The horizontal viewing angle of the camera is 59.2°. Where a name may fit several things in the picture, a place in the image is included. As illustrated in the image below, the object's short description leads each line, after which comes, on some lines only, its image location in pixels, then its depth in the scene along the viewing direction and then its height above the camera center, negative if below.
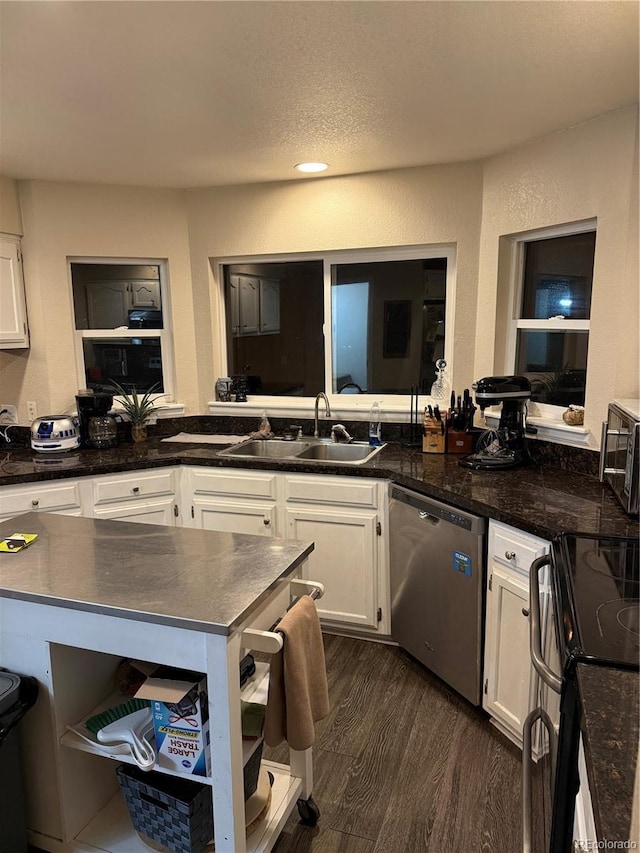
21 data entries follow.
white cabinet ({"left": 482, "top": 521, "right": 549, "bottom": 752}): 1.98 -1.05
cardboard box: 1.35 -0.91
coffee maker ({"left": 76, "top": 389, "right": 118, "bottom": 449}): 3.27 -0.44
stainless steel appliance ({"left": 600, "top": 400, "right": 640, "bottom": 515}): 1.80 -0.39
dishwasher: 2.20 -1.02
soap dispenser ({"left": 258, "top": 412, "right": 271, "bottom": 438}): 3.40 -0.50
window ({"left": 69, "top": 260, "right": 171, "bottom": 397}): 3.49 +0.12
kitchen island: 1.29 -0.69
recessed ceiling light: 2.90 +0.91
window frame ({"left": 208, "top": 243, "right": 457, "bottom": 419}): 3.19 +0.19
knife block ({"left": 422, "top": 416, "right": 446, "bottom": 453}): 2.90 -0.49
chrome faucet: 3.32 -0.38
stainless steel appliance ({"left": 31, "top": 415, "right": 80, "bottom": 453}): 3.10 -0.48
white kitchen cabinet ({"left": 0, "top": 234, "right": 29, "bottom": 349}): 3.13 +0.27
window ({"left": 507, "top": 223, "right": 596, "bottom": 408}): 2.59 +0.13
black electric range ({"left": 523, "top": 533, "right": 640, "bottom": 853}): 1.13 -0.63
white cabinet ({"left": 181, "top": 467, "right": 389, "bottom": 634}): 2.72 -0.90
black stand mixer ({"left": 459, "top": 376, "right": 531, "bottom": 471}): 2.53 -0.40
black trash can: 1.38 -1.06
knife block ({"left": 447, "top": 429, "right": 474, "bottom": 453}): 2.89 -0.50
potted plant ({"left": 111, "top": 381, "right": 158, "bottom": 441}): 3.42 -0.41
